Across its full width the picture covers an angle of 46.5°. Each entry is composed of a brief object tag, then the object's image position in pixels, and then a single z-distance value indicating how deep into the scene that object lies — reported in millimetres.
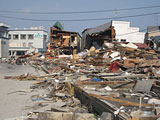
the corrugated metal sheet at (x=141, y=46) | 20578
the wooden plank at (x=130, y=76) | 9672
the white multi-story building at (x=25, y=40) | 56562
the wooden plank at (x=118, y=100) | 5094
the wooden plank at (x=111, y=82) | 8391
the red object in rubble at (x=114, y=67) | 13039
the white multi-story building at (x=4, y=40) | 41969
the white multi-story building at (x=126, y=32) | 31125
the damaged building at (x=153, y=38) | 21838
